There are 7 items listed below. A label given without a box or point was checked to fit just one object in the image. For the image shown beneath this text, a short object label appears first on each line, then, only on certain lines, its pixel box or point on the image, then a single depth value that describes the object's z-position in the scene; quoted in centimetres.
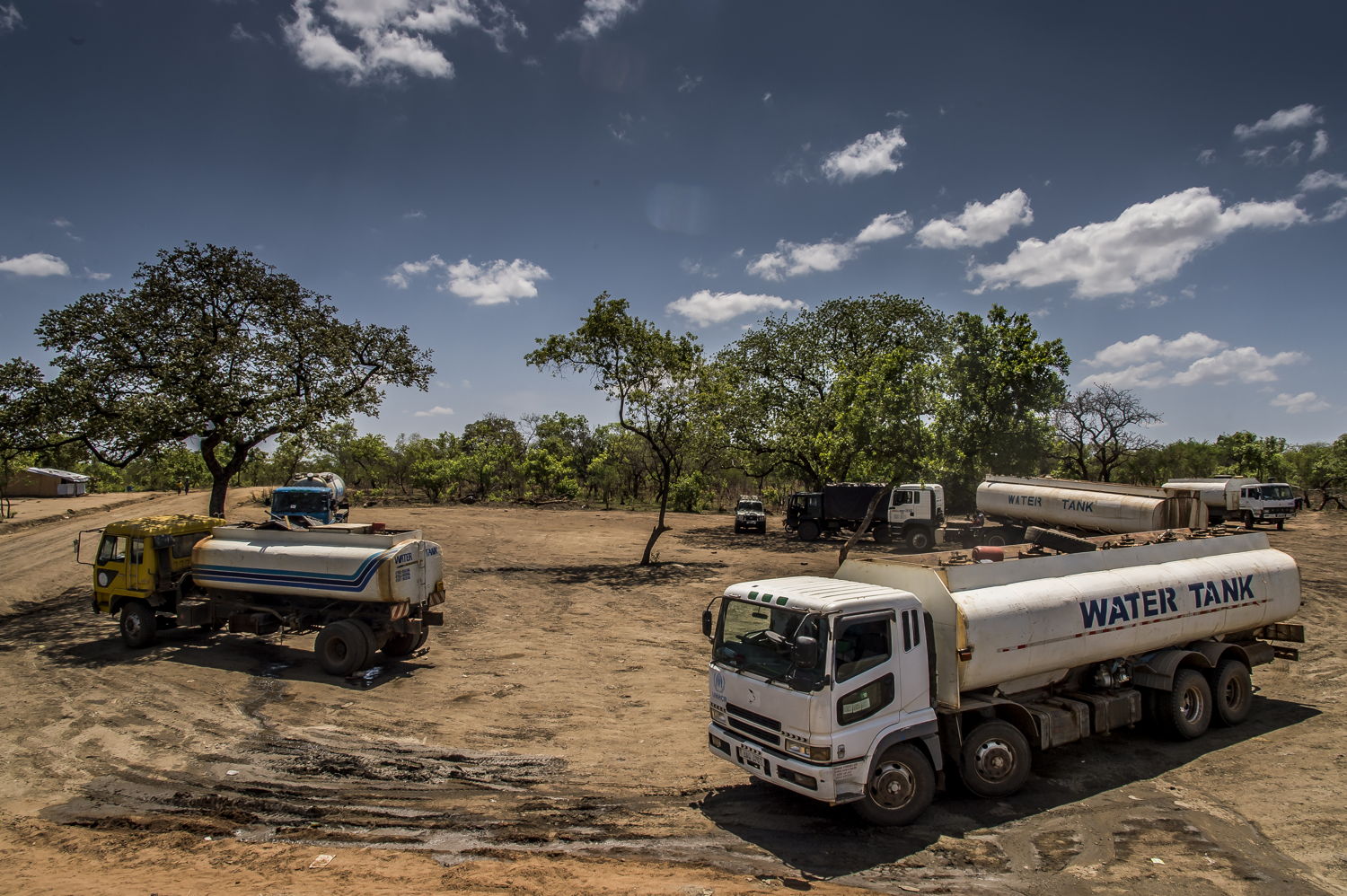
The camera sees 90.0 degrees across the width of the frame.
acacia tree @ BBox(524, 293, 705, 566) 2405
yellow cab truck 1230
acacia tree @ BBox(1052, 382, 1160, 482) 4750
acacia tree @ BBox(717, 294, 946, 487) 3447
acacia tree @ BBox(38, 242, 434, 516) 1570
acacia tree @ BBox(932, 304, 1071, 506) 1936
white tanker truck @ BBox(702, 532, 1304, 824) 638
